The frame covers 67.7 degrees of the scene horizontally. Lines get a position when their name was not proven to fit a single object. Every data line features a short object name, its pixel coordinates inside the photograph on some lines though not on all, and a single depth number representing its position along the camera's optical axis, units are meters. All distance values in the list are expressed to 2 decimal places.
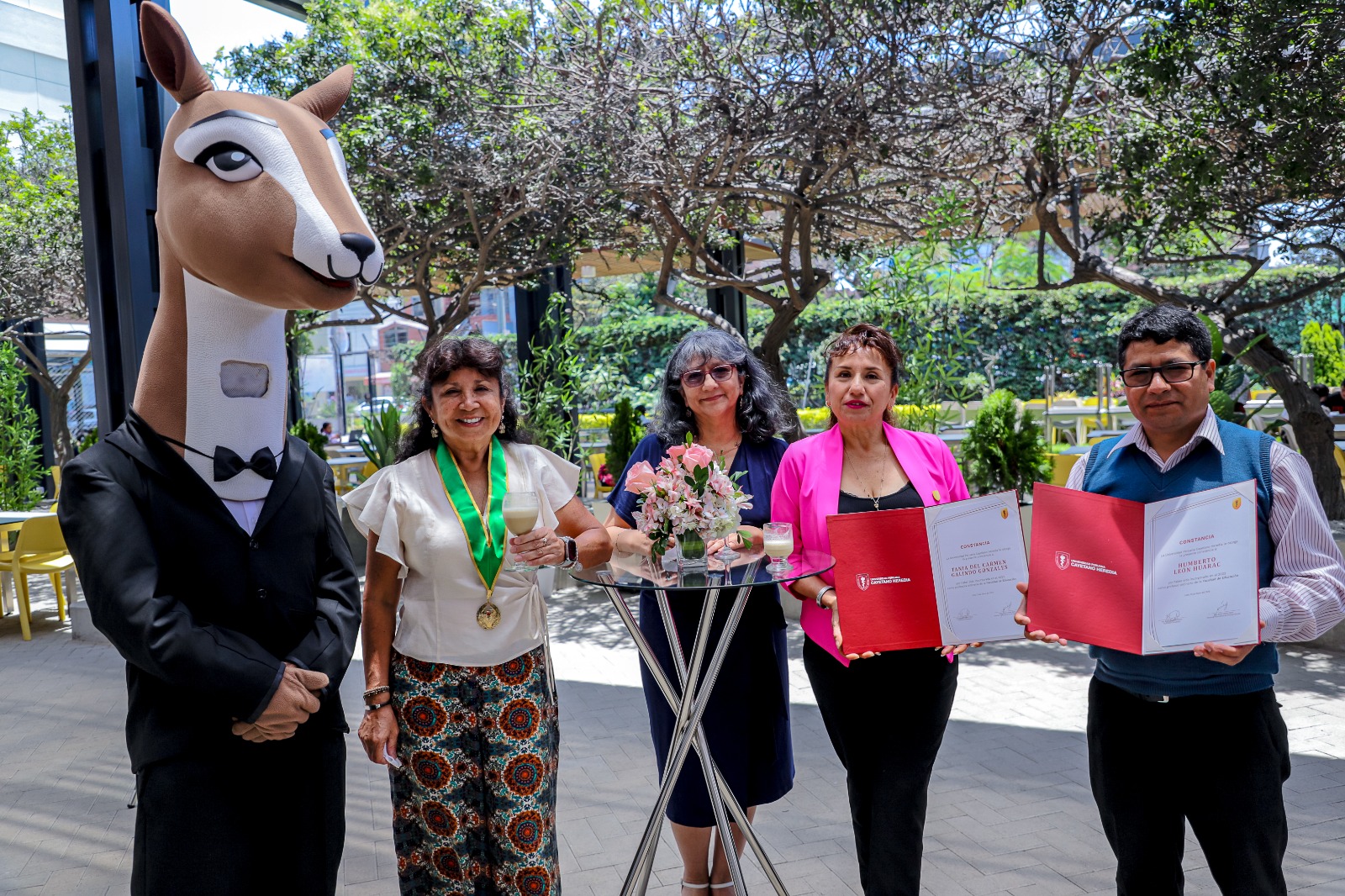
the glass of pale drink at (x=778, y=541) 2.46
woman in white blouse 2.40
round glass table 2.35
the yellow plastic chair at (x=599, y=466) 9.51
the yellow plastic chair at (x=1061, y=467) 7.83
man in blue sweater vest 2.04
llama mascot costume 2.00
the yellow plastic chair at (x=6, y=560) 7.55
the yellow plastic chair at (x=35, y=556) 7.23
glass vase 2.51
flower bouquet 2.48
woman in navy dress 2.85
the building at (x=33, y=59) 10.18
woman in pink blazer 2.54
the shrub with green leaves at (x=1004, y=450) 7.21
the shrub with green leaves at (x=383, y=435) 8.52
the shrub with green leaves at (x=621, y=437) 8.52
